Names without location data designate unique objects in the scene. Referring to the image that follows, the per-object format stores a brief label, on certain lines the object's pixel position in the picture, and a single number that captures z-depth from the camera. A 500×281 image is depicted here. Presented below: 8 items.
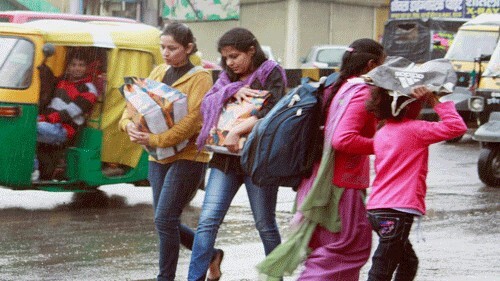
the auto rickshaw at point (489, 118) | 14.25
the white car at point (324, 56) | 34.50
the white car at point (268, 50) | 35.57
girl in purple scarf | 6.95
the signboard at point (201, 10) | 44.00
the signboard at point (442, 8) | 38.53
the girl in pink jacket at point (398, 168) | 5.96
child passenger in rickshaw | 11.45
